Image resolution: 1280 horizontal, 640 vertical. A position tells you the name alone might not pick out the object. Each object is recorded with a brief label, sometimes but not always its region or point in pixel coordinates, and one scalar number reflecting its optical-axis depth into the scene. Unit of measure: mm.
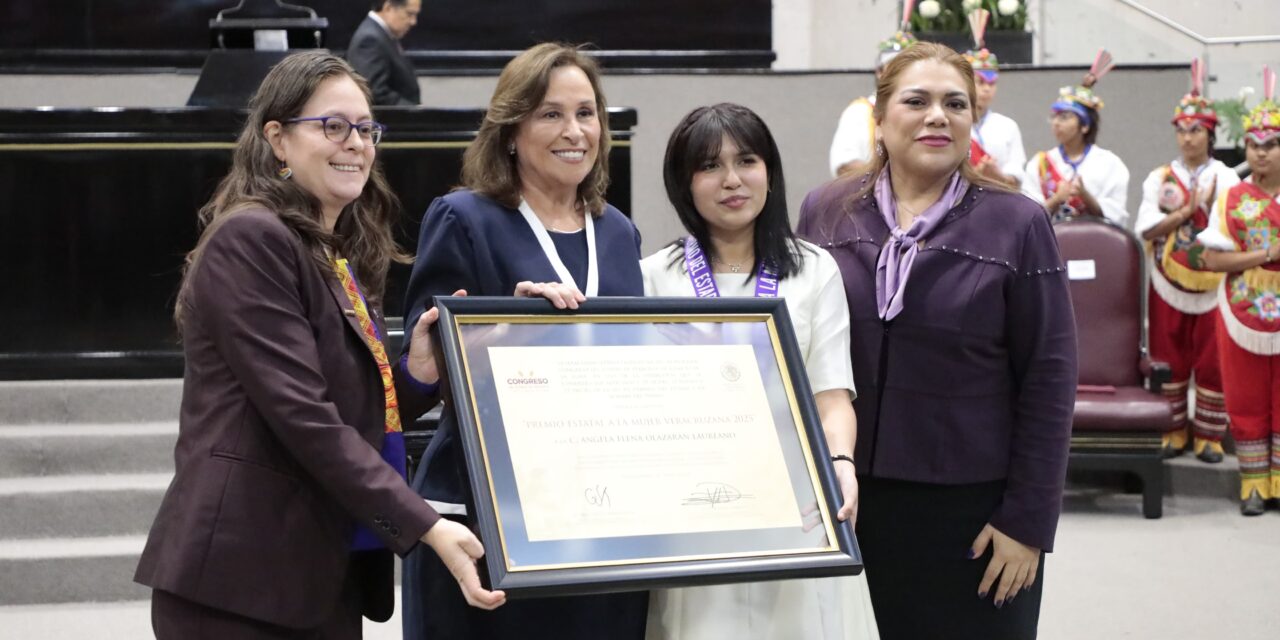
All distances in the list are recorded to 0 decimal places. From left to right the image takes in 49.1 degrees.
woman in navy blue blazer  2375
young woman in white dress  2480
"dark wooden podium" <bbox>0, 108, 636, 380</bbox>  6156
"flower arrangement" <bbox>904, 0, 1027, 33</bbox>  9438
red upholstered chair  6516
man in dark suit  7766
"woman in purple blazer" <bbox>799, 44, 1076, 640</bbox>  2588
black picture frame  2111
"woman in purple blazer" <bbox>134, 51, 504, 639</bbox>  2074
